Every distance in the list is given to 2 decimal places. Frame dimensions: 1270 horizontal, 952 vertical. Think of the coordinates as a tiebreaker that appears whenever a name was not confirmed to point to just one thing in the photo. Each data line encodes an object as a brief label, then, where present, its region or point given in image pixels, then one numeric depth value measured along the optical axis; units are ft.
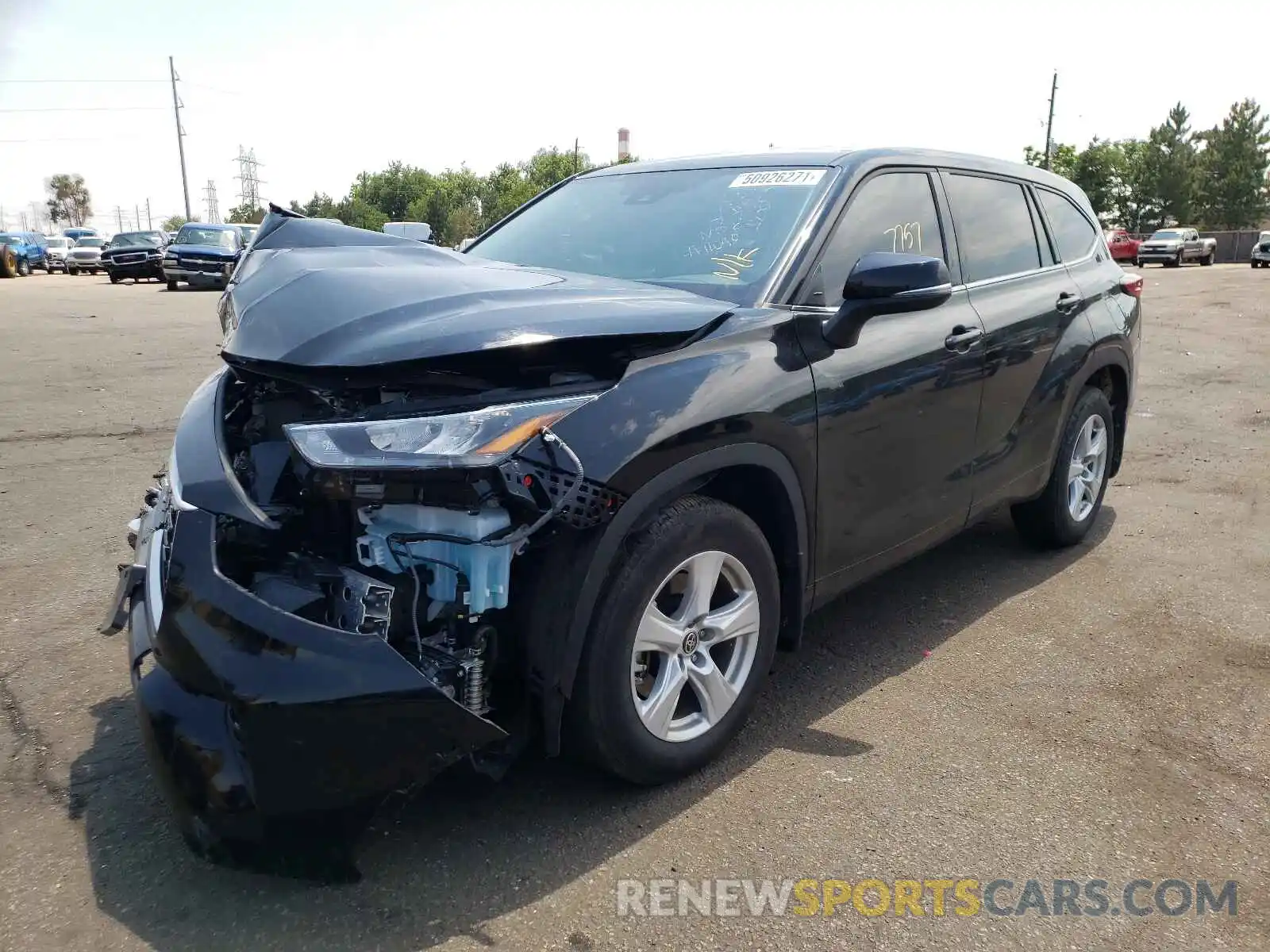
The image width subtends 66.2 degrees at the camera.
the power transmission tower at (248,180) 352.49
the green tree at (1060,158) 182.09
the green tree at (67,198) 382.83
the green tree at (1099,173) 222.24
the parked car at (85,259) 136.67
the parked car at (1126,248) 155.12
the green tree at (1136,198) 242.99
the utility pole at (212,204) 405.18
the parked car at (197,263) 83.30
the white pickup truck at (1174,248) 144.97
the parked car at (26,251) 132.46
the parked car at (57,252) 155.53
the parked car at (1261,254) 131.95
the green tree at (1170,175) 236.43
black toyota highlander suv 7.03
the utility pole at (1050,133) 179.32
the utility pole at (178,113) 239.30
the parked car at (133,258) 100.22
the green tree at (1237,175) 238.27
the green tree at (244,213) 299.81
